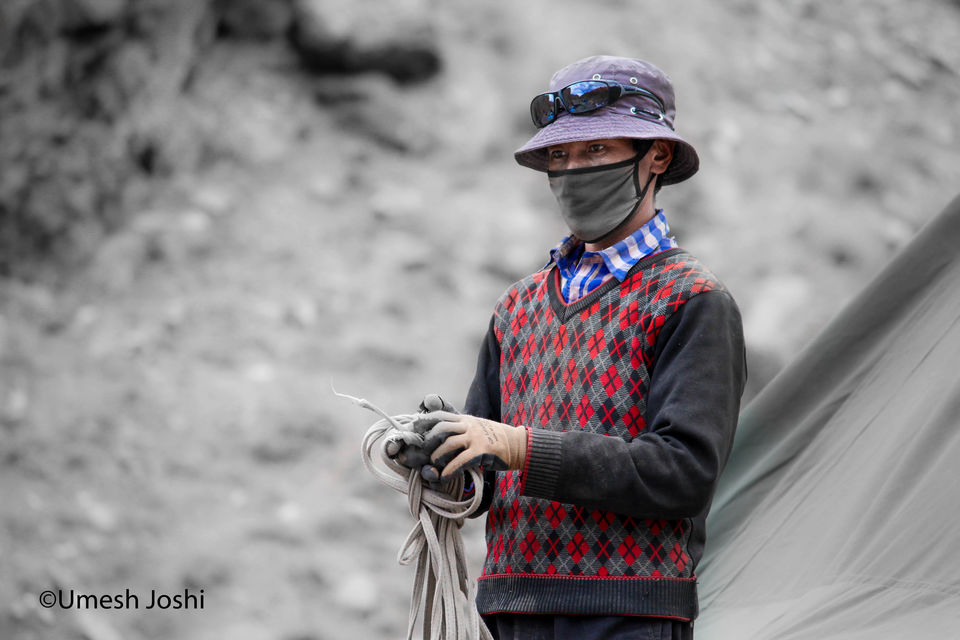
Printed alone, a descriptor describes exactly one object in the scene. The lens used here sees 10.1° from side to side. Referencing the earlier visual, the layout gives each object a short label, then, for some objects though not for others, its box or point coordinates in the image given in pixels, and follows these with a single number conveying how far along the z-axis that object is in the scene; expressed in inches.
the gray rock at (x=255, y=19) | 629.0
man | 329.5
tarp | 341.0
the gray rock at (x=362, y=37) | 621.6
